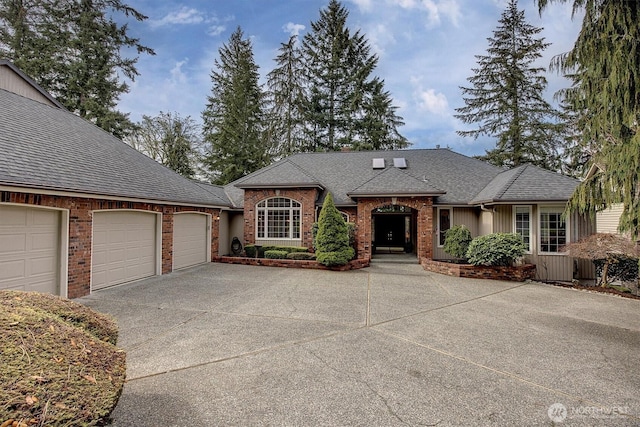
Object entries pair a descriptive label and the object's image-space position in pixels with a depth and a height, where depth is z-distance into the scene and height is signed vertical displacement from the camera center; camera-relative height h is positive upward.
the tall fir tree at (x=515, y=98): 21.59 +9.56
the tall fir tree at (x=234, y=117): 24.02 +9.08
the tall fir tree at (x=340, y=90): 25.64 +11.84
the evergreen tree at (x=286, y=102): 25.56 +10.57
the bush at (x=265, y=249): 12.72 -1.07
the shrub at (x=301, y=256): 12.23 -1.30
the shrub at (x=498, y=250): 9.71 -0.81
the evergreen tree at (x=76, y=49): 18.30 +11.27
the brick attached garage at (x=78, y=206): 6.02 +0.47
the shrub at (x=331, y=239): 11.03 -0.54
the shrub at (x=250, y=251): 13.10 -1.17
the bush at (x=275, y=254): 12.30 -1.23
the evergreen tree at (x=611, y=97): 4.47 +2.03
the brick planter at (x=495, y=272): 9.79 -1.57
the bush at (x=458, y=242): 11.14 -0.65
